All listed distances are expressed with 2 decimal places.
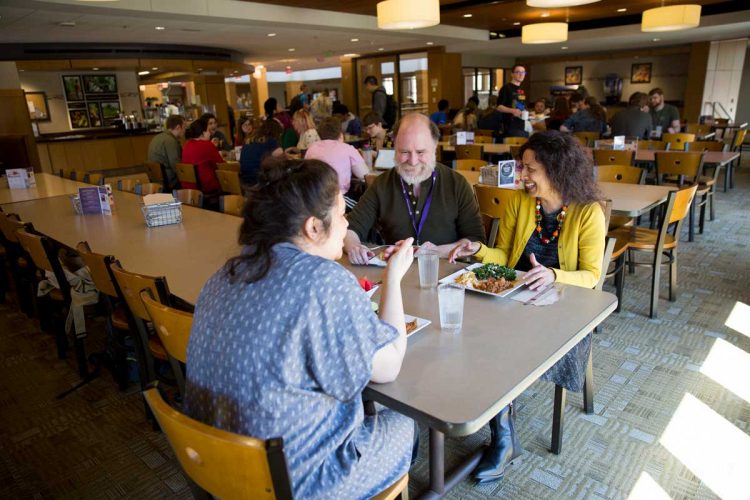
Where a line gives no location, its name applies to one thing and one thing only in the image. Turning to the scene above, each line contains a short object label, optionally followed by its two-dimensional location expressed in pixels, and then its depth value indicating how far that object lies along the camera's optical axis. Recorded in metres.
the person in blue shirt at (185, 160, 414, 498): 1.03
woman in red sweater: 5.36
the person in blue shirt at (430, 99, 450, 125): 9.19
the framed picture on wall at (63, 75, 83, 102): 10.90
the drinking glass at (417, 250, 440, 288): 1.74
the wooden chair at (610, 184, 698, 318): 2.98
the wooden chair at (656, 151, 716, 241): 4.44
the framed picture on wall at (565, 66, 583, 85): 15.22
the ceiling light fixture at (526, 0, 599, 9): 4.56
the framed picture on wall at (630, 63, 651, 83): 14.26
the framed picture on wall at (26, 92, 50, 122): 10.58
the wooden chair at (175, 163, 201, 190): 5.21
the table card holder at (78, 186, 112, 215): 3.41
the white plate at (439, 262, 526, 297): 1.66
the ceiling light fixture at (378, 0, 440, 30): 5.04
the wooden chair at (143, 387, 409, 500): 0.87
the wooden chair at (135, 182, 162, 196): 4.31
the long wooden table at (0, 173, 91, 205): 4.20
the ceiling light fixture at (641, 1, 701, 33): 6.00
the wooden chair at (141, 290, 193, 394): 1.42
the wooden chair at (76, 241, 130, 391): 2.05
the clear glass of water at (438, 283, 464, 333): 1.42
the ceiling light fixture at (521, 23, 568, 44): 7.12
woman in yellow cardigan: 1.91
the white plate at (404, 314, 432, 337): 1.43
